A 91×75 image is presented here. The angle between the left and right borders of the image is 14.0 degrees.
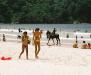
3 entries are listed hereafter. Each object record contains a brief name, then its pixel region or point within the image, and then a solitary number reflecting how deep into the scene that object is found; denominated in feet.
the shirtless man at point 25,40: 57.88
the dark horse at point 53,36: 103.45
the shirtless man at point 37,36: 58.18
